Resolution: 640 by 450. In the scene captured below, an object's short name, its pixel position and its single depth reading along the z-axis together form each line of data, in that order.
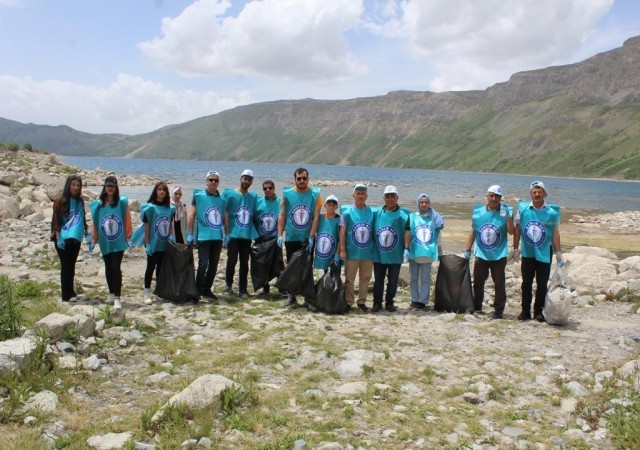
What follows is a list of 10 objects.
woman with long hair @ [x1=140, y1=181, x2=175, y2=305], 9.36
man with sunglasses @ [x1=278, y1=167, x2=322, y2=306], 9.60
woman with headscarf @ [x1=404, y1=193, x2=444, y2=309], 9.66
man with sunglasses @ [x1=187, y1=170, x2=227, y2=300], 9.70
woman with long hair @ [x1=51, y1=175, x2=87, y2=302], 8.97
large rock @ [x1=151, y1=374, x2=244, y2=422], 4.87
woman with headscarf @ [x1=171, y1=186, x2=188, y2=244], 9.73
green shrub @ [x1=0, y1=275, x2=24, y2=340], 6.33
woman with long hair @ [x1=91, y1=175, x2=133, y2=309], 8.92
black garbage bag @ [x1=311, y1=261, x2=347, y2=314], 9.23
